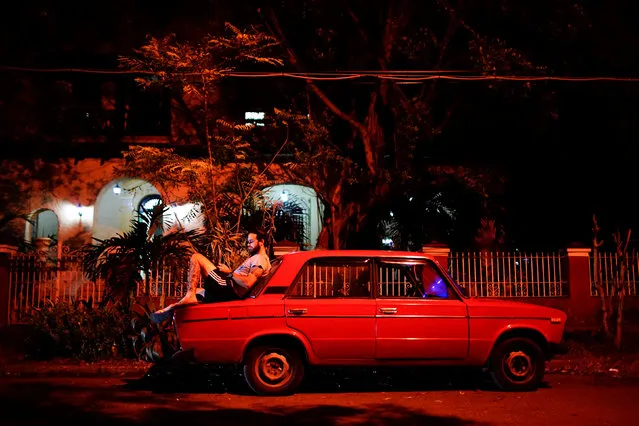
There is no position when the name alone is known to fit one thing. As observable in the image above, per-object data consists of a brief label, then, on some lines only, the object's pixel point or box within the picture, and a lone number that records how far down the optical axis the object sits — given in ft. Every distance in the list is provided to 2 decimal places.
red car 25.31
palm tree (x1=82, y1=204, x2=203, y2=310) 36.96
